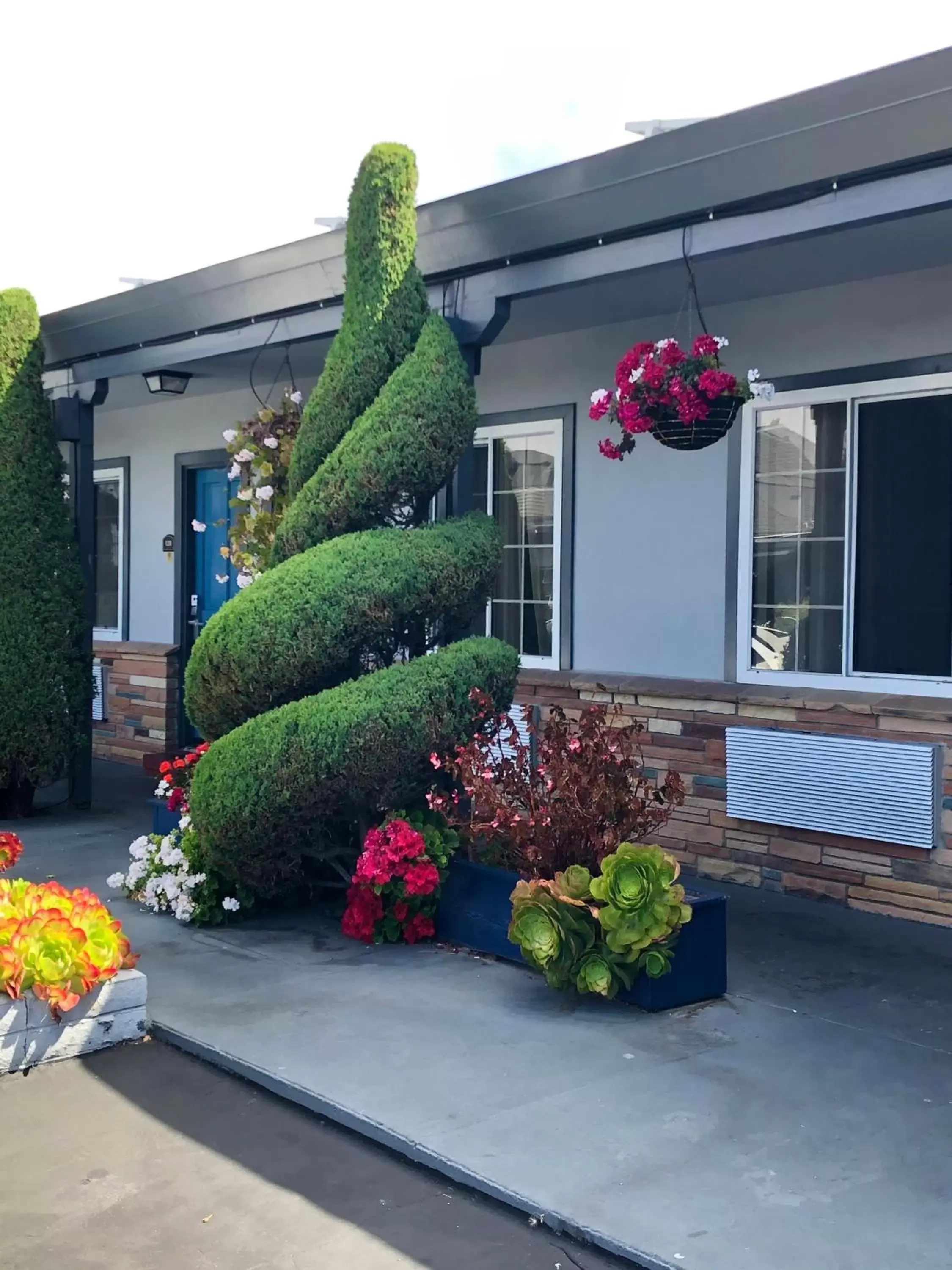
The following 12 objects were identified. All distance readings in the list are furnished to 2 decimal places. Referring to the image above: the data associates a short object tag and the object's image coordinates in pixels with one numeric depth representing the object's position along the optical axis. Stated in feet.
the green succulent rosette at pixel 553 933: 15.53
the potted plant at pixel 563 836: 15.80
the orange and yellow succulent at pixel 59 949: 14.34
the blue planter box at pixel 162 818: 22.52
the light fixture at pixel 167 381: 29.07
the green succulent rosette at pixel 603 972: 15.44
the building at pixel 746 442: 16.12
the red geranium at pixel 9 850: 19.21
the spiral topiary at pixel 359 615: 17.89
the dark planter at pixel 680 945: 15.79
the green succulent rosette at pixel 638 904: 15.30
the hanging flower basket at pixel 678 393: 17.06
